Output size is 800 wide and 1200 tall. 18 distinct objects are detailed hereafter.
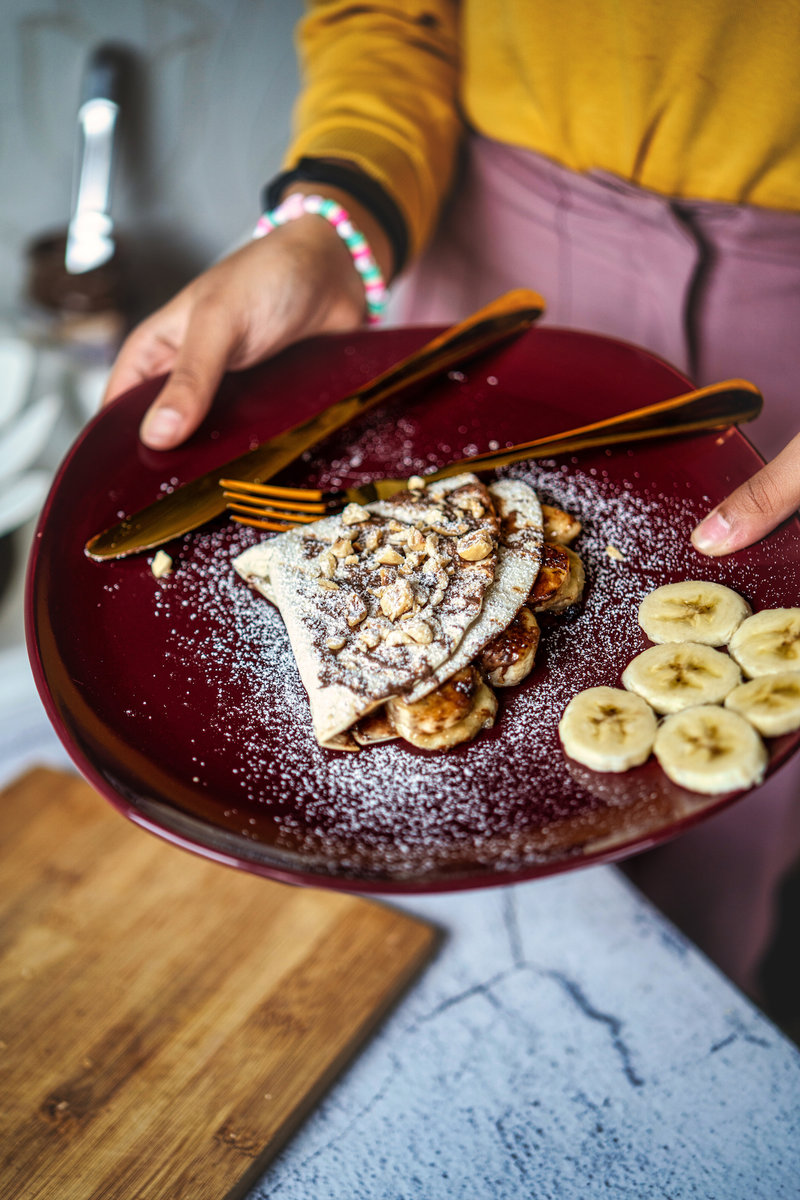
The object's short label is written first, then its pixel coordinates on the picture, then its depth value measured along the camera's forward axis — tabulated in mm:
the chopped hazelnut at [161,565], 436
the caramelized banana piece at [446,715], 382
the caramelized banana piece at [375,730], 392
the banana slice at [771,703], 359
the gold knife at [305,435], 442
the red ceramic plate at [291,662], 349
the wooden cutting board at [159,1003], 413
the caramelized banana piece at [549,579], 415
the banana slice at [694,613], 392
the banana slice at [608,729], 365
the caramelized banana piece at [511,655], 401
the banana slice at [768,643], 375
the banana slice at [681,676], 382
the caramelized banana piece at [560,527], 440
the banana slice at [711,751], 345
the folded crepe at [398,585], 390
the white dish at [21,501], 733
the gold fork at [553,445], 436
